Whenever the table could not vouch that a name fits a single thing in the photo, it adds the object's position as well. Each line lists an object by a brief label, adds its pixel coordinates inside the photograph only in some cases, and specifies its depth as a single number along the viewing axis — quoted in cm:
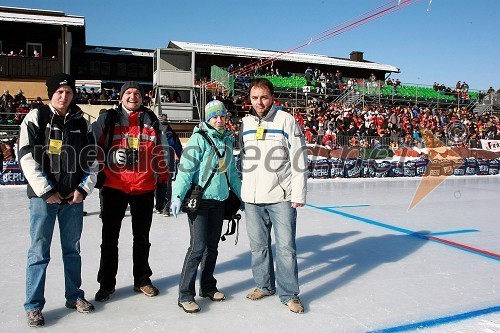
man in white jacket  338
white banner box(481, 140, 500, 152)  1934
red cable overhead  2187
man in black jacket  294
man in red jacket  343
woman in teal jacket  329
